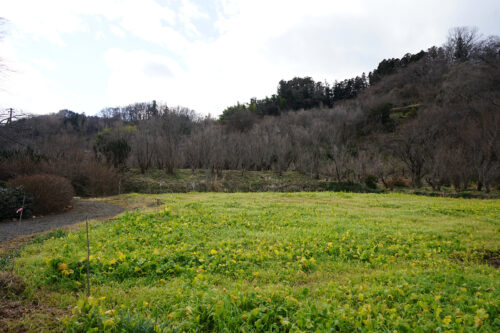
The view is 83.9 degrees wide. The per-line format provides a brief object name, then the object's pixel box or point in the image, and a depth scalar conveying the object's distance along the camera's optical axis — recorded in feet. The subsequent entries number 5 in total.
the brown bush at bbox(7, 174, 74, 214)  35.99
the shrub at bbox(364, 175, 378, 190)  81.51
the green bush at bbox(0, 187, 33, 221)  31.89
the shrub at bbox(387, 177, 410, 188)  82.58
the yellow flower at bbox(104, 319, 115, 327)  9.70
